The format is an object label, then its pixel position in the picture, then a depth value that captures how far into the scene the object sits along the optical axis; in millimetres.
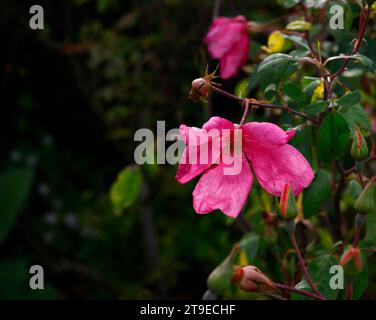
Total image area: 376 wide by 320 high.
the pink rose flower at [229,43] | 880
